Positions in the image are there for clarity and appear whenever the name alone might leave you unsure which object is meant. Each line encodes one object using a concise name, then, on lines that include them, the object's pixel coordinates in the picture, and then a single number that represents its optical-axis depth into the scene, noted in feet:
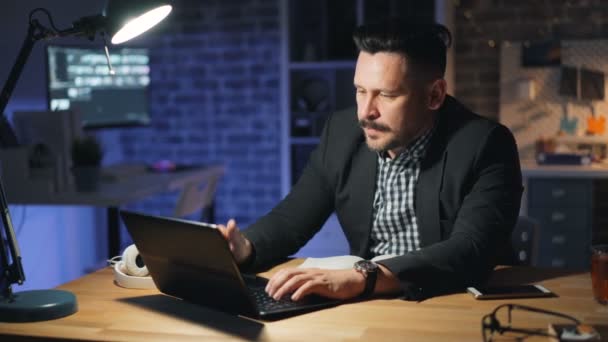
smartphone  4.89
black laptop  4.29
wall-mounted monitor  12.63
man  5.32
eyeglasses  4.00
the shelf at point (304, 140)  16.53
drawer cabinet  13.46
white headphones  5.33
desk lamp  4.61
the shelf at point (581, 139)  15.40
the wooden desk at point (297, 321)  4.18
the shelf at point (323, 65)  16.30
